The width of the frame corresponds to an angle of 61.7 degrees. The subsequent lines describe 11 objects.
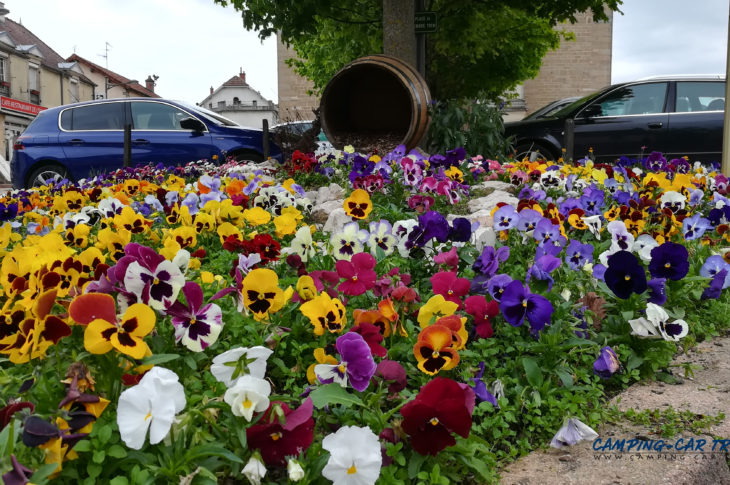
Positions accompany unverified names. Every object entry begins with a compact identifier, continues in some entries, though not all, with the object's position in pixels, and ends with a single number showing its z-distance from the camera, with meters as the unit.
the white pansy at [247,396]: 1.33
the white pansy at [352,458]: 1.35
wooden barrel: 7.25
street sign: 8.05
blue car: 9.50
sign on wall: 33.88
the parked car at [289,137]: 9.02
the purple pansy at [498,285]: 2.19
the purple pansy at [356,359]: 1.62
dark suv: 8.94
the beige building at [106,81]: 50.41
